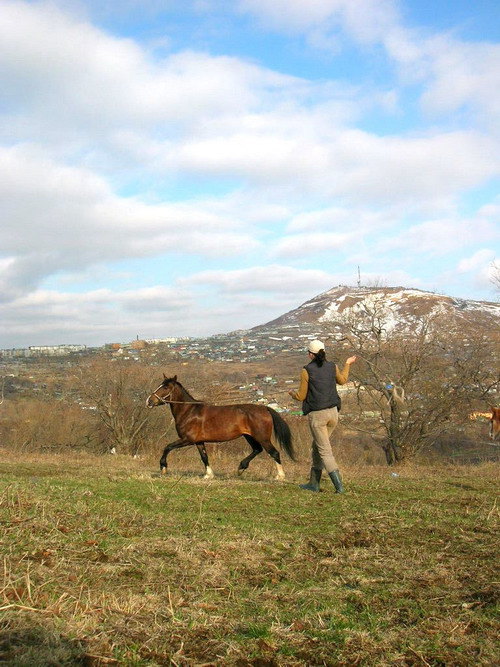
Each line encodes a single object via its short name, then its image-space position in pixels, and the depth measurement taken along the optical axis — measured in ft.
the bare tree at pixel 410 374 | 65.77
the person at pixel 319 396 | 30.27
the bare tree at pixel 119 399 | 91.04
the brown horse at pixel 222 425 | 39.04
